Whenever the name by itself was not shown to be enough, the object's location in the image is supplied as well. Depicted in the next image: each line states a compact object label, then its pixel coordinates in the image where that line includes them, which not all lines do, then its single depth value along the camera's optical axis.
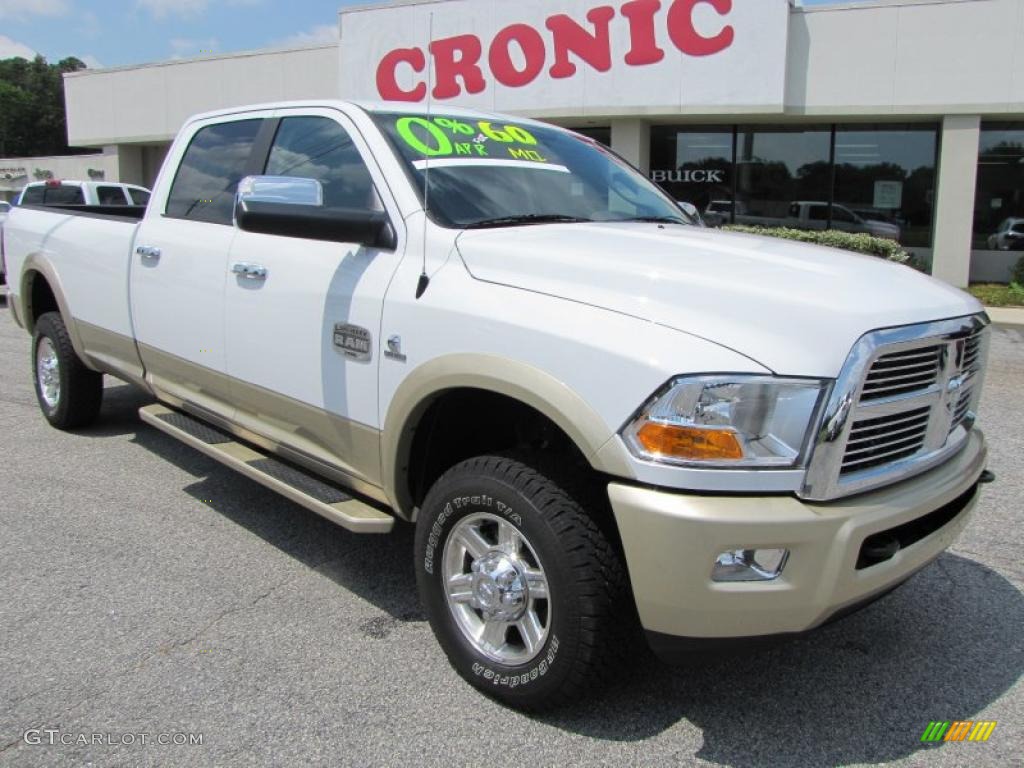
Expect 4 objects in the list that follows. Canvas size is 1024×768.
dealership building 16.20
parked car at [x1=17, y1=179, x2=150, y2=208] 15.66
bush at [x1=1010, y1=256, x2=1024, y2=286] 17.08
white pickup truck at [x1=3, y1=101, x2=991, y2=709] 2.36
